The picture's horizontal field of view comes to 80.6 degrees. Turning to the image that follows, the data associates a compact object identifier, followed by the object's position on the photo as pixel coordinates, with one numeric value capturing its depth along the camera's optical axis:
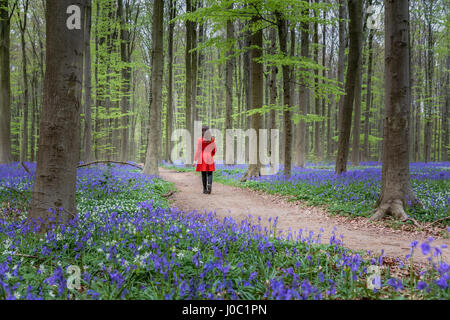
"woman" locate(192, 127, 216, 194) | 9.97
